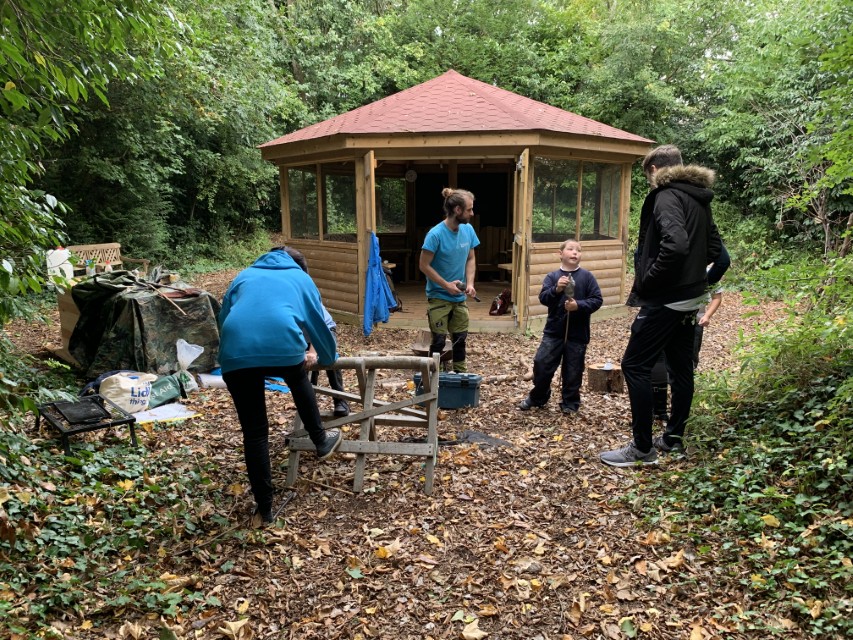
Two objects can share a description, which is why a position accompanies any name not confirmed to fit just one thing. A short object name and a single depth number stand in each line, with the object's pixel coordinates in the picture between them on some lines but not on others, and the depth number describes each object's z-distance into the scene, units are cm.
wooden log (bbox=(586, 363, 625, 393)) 588
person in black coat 369
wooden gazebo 866
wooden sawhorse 389
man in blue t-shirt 546
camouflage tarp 594
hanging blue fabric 849
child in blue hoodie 313
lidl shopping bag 520
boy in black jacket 499
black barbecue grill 420
